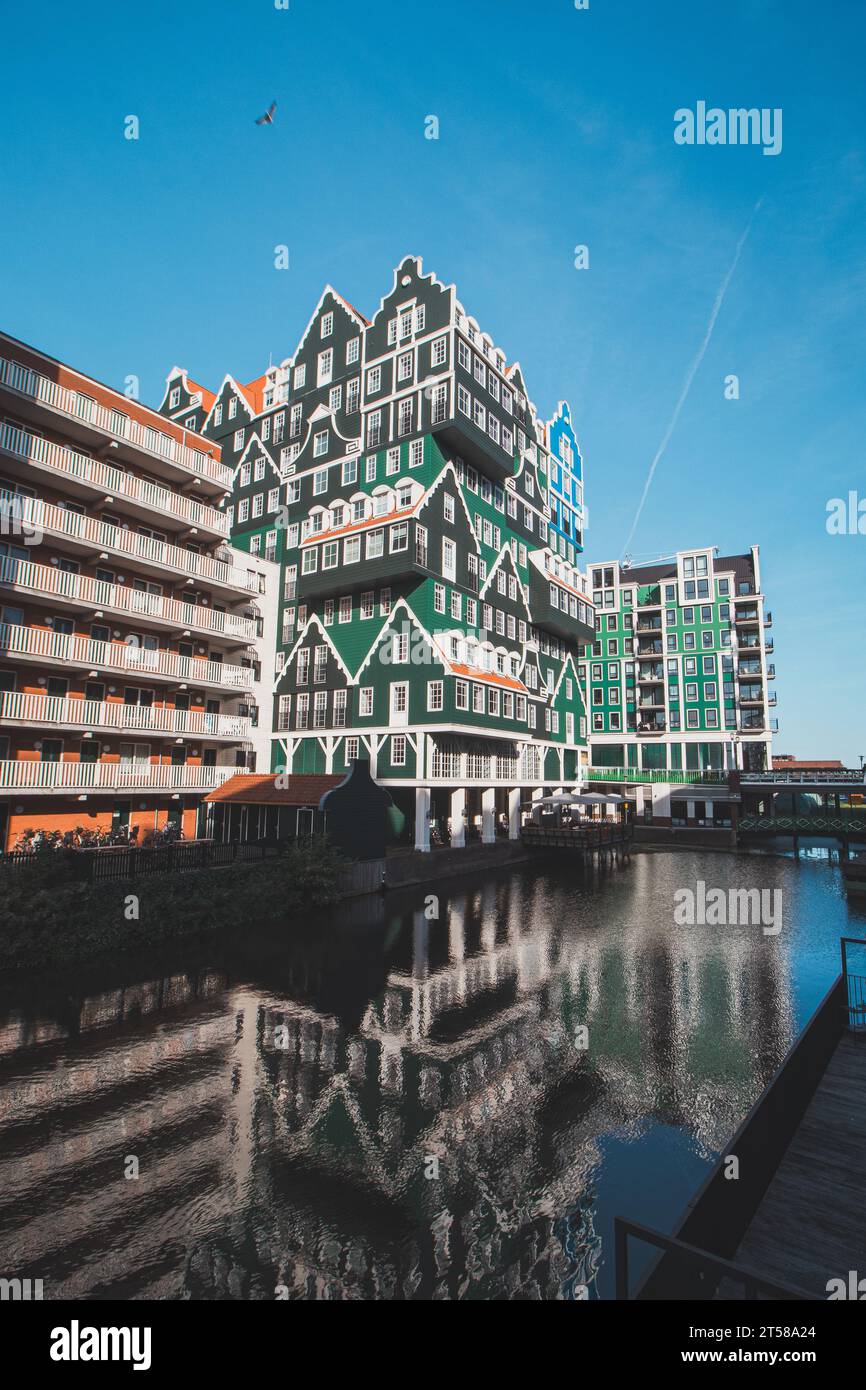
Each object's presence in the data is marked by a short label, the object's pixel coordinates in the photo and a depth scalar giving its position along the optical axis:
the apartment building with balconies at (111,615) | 24.09
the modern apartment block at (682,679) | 65.94
